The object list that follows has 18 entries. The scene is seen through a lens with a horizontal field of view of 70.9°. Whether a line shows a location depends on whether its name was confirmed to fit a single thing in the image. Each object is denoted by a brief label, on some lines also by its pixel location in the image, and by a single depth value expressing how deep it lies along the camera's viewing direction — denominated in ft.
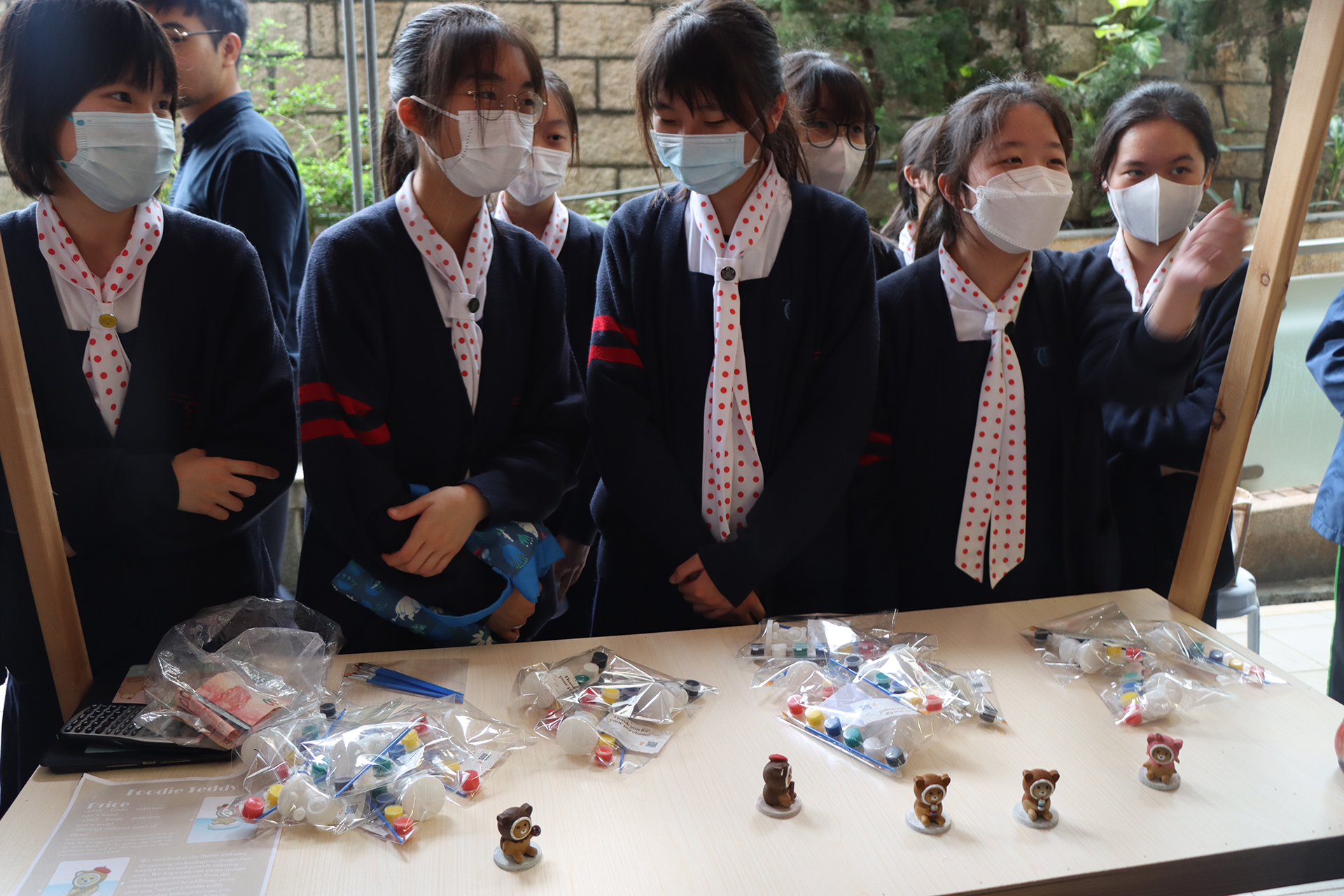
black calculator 3.65
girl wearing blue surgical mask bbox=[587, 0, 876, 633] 5.06
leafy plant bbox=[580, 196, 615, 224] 14.29
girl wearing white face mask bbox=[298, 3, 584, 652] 4.58
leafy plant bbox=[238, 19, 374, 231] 13.10
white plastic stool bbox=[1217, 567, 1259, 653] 7.33
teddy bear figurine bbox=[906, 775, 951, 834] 3.22
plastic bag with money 3.73
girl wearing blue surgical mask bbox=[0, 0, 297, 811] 4.43
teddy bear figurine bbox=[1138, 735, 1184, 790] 3.47
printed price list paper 2.99
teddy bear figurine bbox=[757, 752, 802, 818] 3.33
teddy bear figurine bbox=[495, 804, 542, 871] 3.04
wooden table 3.05
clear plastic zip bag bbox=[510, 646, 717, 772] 3.69
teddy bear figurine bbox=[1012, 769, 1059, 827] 3.25
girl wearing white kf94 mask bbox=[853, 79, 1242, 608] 5.37
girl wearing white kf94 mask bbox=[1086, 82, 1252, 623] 5.82
